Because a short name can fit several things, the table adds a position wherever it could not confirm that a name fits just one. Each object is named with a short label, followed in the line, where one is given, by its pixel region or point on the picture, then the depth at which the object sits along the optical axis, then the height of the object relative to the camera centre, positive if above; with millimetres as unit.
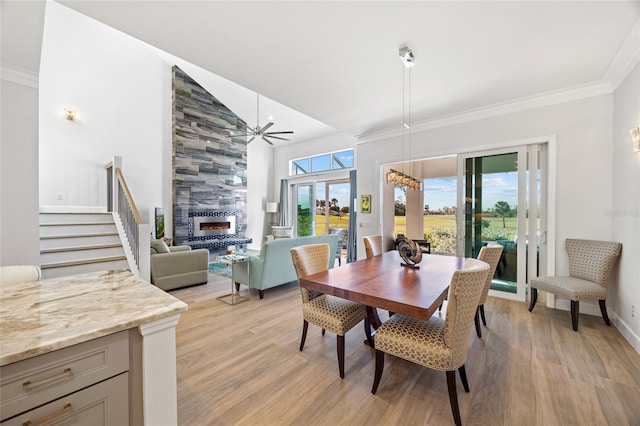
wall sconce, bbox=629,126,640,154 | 2375 +716
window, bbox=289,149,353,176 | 7258 +1544
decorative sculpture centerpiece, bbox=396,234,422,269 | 2646 -421
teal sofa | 3826 -853
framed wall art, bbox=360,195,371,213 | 5332 +194
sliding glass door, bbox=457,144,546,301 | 3621 +48
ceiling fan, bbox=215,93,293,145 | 5457 +2507
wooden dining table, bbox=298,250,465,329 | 1649 -571
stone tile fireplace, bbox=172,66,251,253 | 6883 +1215
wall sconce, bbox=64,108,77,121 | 5195 +2014
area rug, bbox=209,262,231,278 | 5262 -1268
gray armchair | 4016 -916
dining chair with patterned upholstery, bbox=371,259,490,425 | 1551 -850
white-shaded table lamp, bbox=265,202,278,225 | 8781 +151
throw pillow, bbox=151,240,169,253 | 4329 -600
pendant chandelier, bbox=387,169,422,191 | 3605 +494
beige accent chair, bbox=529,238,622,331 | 2781 -770
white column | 1045 -683
